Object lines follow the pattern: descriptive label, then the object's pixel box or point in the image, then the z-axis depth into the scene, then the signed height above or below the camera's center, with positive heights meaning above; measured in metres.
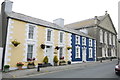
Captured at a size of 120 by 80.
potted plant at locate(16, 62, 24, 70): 11.94 -1.72
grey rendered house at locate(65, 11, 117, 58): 27.20 +3.90
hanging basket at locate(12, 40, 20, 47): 11.62 +0.44
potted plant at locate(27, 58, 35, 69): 12.98 -1.74
